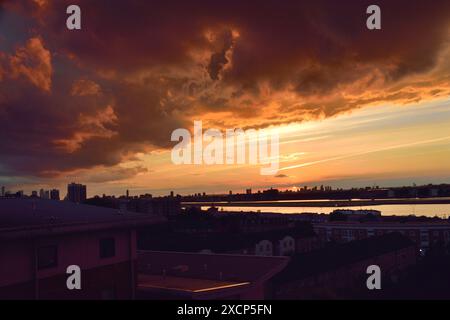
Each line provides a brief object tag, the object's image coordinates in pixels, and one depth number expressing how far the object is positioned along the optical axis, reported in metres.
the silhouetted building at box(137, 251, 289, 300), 21.23
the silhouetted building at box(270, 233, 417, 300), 34.41
